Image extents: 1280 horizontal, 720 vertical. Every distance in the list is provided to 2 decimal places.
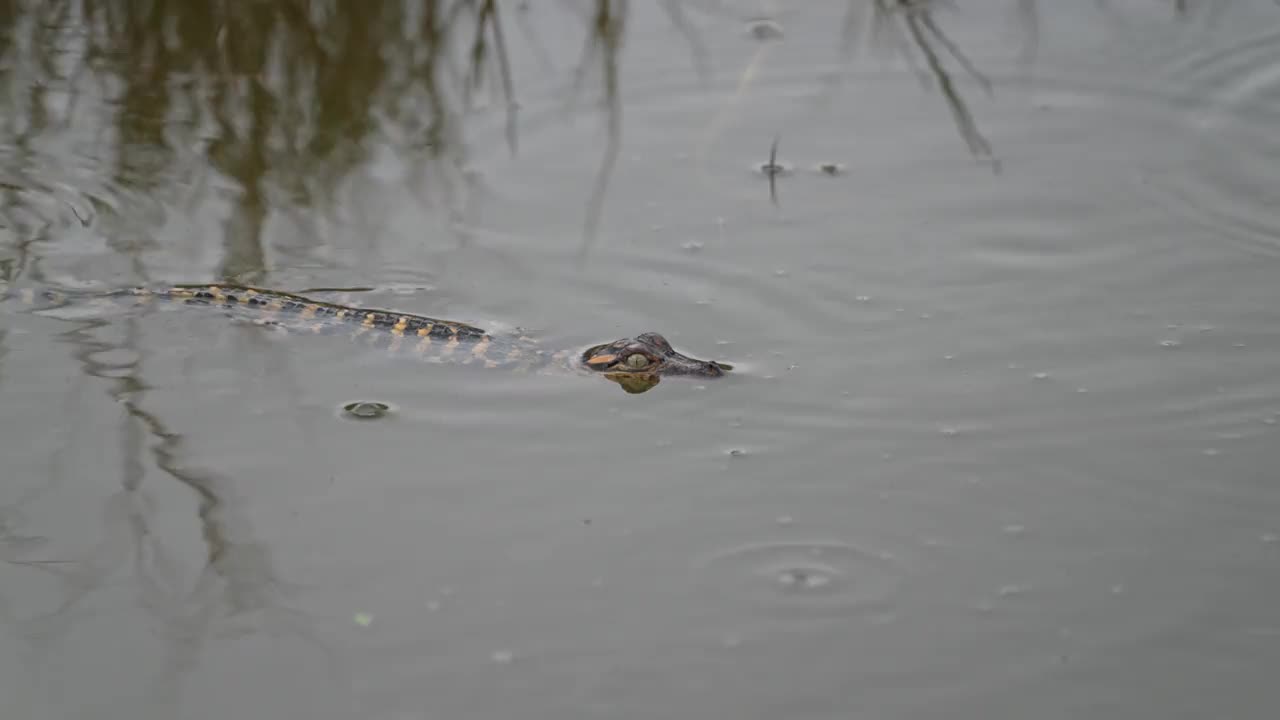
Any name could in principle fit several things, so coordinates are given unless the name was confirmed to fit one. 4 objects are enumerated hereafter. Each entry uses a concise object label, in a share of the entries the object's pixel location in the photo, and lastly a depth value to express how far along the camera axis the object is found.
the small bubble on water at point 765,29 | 16.27
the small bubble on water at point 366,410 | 10.70
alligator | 11.34
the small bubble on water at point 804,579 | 8.68
